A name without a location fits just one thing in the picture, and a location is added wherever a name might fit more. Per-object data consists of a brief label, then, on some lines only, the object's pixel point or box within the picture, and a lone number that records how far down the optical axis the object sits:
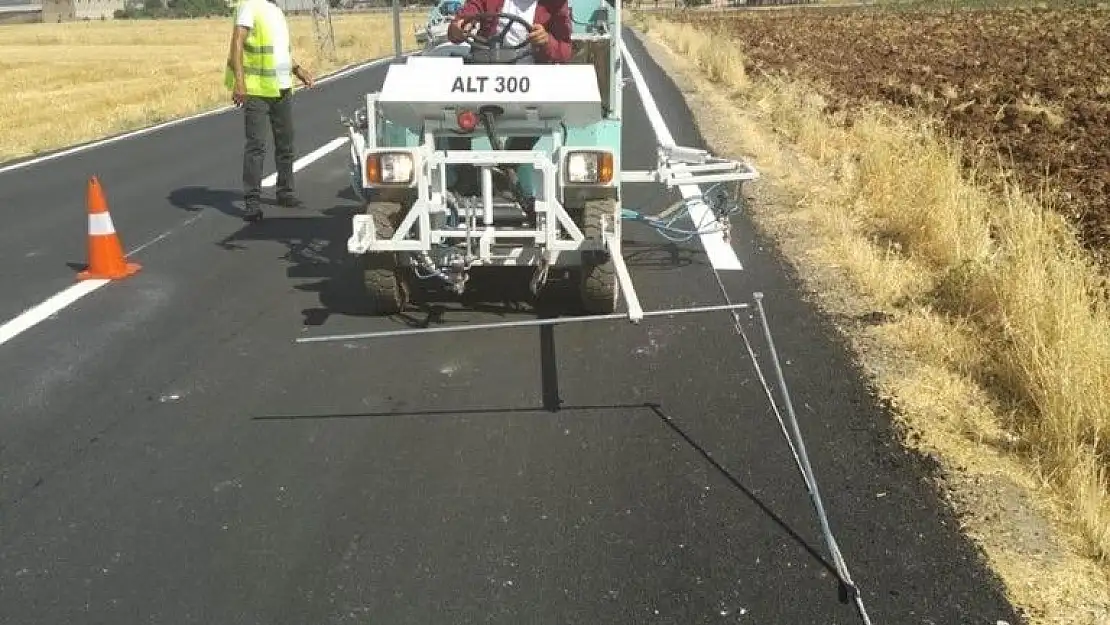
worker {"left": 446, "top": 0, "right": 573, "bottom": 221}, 6.71
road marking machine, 6.06
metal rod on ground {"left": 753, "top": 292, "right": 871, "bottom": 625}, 3.62
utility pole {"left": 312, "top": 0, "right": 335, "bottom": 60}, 34.93
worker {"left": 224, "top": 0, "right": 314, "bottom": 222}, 9.76
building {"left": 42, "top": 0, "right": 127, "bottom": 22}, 127.81
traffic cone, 7.63
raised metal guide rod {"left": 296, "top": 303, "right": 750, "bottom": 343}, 4.70
